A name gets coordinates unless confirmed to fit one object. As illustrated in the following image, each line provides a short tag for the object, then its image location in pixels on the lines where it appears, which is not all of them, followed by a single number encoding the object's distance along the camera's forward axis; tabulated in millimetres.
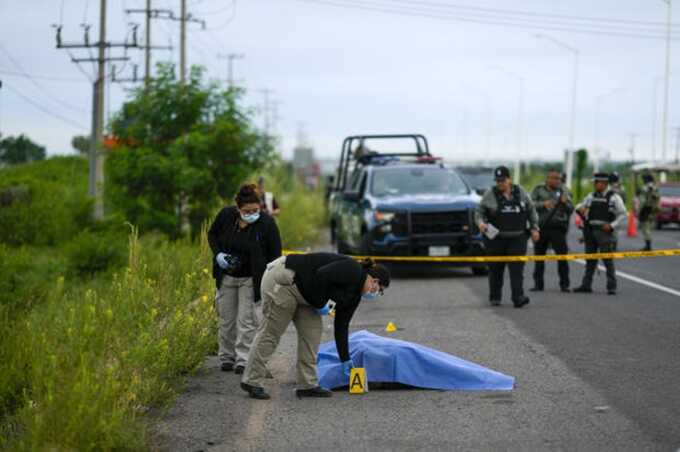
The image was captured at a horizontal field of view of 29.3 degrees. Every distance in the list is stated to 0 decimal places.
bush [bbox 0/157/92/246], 28769
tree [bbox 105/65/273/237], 30422
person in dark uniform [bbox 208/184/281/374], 11328
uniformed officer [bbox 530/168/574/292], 19969
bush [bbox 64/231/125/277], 26562
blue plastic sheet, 10602
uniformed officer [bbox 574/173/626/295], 19375
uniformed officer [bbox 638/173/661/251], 29448
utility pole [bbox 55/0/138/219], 38000
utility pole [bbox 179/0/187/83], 44688
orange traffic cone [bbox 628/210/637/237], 39700
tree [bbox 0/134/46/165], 54656
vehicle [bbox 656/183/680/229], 43500
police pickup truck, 21859
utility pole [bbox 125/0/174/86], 48938
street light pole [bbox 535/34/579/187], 52594
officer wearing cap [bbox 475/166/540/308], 17688
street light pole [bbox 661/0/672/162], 61284
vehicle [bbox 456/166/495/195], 35125
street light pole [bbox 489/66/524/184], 79831
